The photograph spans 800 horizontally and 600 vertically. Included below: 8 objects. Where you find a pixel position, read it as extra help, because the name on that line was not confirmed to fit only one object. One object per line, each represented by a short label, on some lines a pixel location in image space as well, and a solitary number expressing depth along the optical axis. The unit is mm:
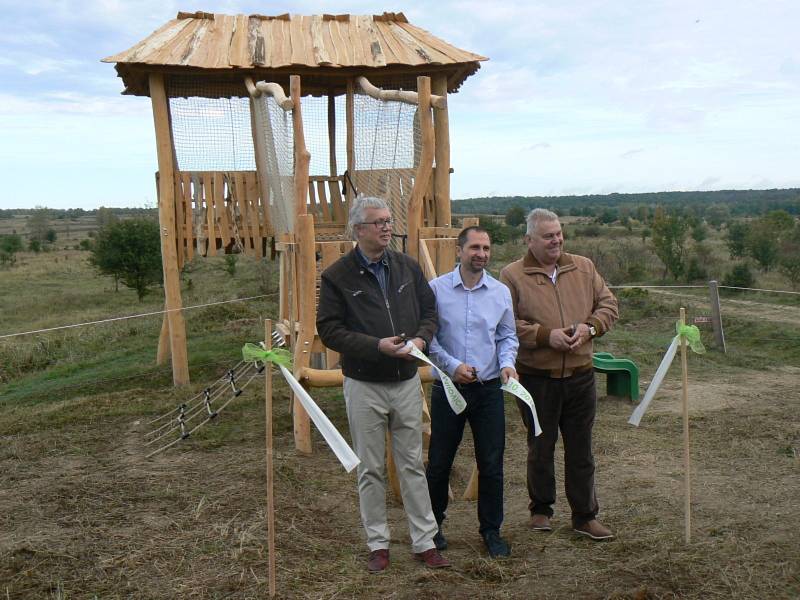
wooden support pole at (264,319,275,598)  4164
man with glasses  4430
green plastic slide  9273
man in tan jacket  4770
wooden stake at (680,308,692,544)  4746
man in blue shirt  4621
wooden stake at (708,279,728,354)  12211
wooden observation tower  7898
